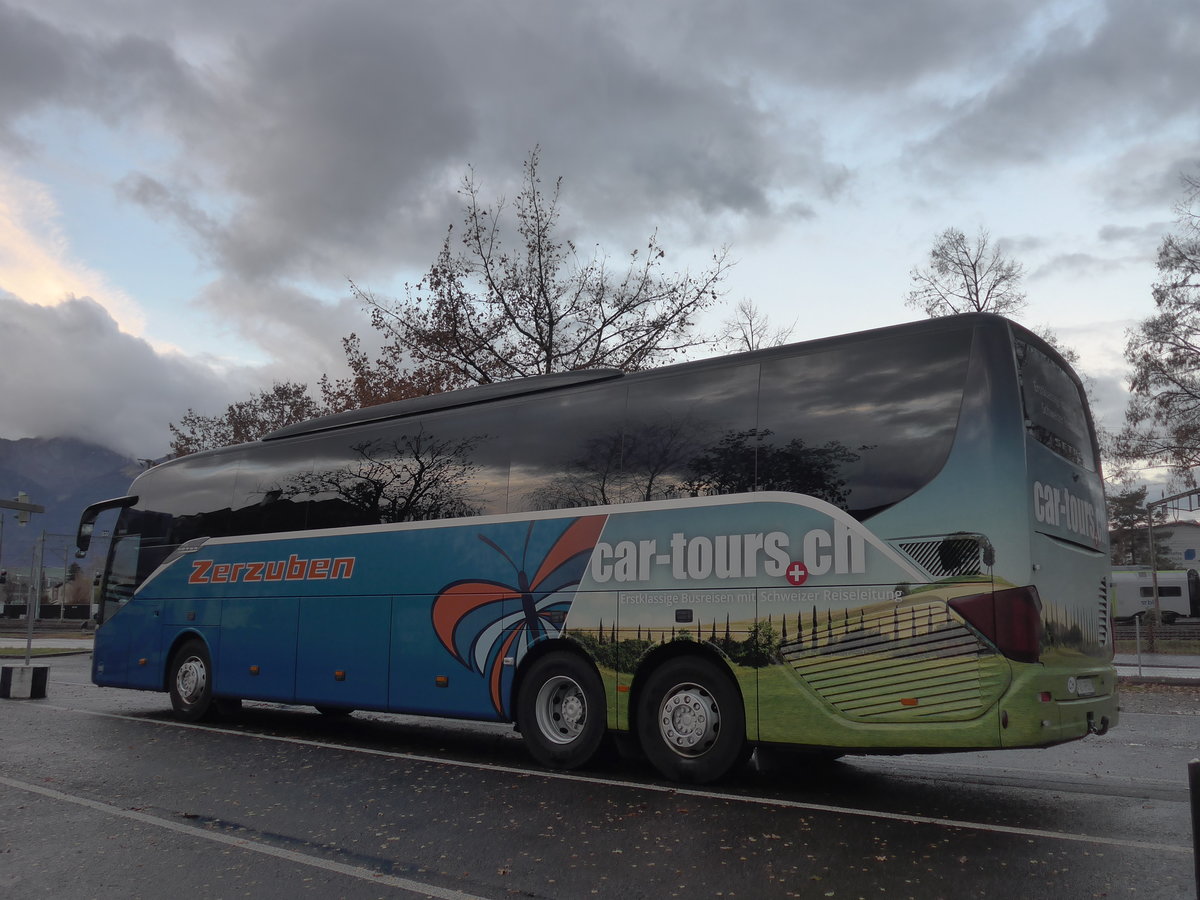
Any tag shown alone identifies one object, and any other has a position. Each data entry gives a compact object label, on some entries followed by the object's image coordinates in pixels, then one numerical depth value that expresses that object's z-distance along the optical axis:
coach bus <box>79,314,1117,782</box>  7.09
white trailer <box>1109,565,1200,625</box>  54.62
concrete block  16.25
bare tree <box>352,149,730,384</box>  23.89
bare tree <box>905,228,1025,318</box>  35.47
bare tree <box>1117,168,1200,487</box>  37.69
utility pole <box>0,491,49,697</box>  16.27
